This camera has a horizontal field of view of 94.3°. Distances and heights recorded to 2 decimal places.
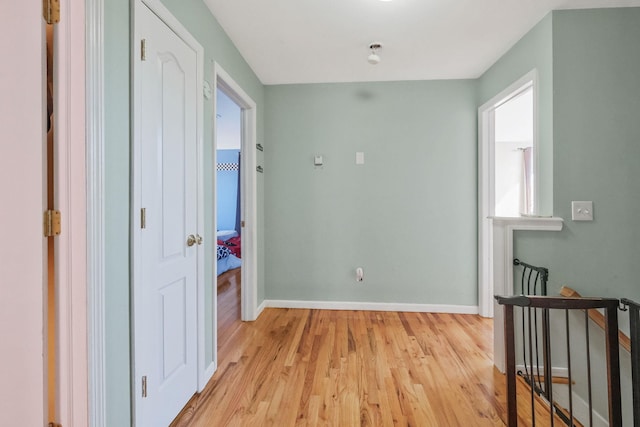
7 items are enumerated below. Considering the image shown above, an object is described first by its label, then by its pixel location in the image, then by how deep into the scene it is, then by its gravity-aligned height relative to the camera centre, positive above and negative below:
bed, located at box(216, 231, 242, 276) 4.87 -0.70
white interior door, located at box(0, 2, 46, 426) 0.92 -0.01
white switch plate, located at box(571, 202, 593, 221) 2.02 +0.00
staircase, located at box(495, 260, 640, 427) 1.16 -0.78
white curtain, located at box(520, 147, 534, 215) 6.02 +0.63
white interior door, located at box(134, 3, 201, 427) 1.35 -0.08
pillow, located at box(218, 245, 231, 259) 4.86 -0.69
